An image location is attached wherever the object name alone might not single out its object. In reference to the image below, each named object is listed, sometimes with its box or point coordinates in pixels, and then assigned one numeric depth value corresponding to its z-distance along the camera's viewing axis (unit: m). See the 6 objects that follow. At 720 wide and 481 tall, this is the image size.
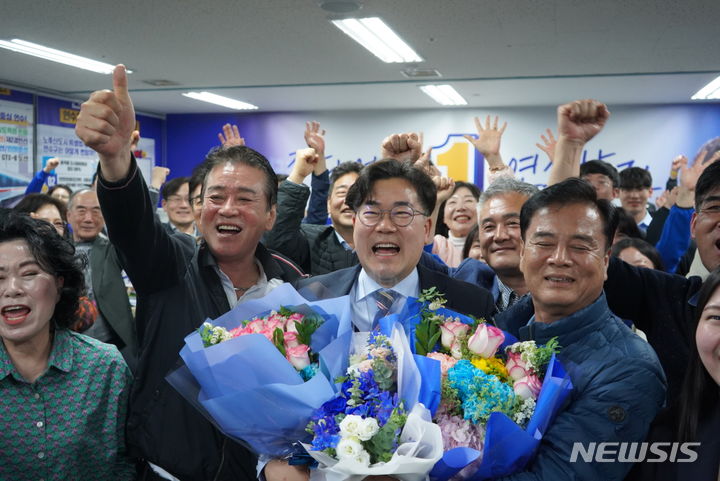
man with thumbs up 1.48
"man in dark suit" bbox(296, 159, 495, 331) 1.82
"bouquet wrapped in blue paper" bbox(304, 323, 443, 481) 1.07
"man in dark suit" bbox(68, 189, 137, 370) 3.22
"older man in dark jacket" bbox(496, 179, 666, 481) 1.19
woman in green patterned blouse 1.63
